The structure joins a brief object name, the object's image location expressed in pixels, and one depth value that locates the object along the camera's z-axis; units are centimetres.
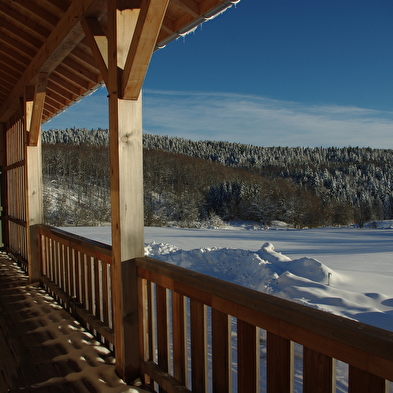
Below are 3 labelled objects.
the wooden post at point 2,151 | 653
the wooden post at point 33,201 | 440
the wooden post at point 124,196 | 211
